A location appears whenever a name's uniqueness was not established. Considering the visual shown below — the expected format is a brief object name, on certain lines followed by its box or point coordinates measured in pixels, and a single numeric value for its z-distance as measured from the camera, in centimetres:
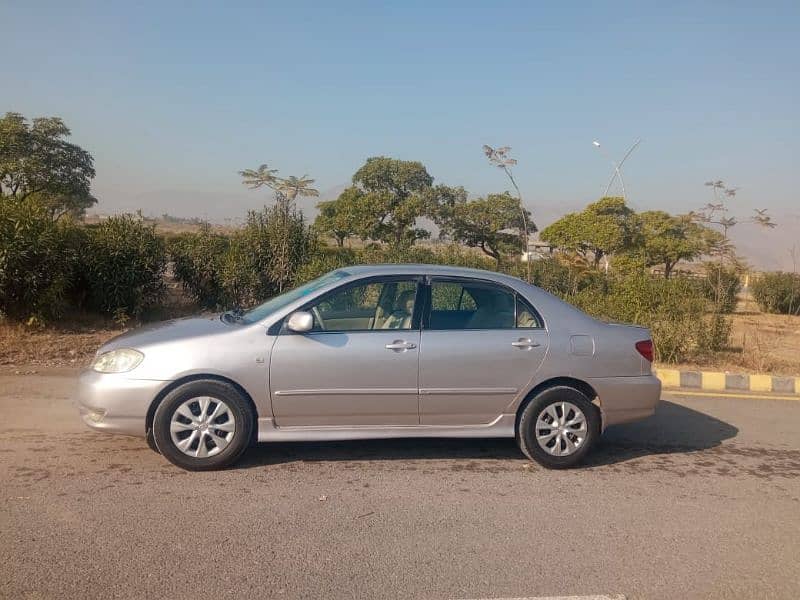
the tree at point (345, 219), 4197
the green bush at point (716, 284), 1125
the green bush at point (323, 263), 1237
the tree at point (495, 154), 1590
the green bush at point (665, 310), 996
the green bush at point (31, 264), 929
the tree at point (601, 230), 3297
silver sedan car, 489
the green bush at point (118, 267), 1077
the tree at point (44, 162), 3803
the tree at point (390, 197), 4156
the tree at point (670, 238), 3397
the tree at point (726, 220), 1878
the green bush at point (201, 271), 1245
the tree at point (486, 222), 4138
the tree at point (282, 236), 1275
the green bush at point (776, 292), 2252
